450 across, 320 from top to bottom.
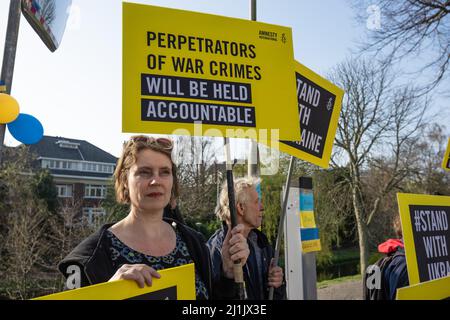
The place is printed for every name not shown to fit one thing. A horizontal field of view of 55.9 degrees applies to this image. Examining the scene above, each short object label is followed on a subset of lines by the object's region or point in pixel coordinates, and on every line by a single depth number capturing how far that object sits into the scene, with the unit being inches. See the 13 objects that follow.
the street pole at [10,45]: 93.6
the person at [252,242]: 99.7
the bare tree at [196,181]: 509.1
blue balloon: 102.1
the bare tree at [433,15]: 353.7
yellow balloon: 91.3
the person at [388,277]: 118.0
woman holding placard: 65.2
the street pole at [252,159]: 181.9
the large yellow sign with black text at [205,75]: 75.8
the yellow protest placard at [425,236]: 94.5
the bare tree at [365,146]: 756.6
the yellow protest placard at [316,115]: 113.0
